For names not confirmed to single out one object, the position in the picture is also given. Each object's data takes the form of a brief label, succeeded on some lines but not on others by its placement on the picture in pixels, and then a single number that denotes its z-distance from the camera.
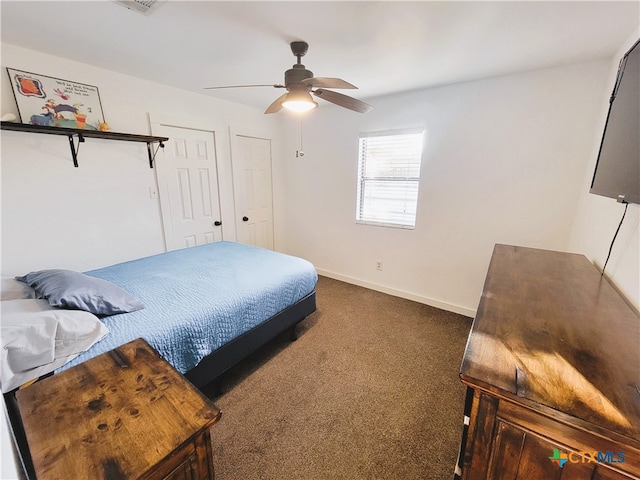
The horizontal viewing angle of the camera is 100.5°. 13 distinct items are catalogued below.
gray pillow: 1.39
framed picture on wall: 1.95
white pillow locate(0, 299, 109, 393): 1.00
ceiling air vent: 1.39
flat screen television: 1.15
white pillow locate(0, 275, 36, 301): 1.43
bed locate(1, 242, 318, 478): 1.30
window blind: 2.99
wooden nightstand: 0.69
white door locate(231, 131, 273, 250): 3.49
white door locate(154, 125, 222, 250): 2.81
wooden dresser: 0.65
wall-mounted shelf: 1.87
